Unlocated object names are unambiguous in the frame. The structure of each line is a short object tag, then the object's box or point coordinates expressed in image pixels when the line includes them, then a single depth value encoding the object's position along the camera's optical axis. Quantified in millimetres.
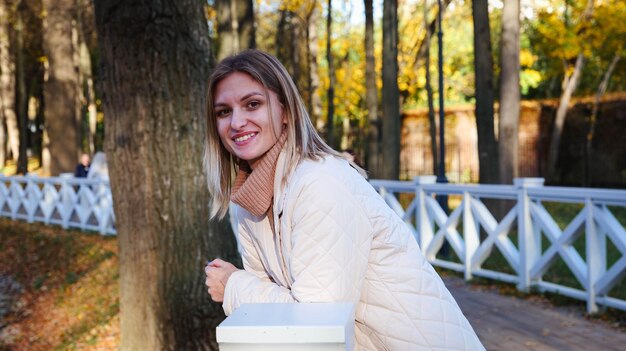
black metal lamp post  12750
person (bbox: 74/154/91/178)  20656
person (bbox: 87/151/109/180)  19891
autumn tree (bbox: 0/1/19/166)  27781
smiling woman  1818
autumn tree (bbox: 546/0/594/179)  22547
